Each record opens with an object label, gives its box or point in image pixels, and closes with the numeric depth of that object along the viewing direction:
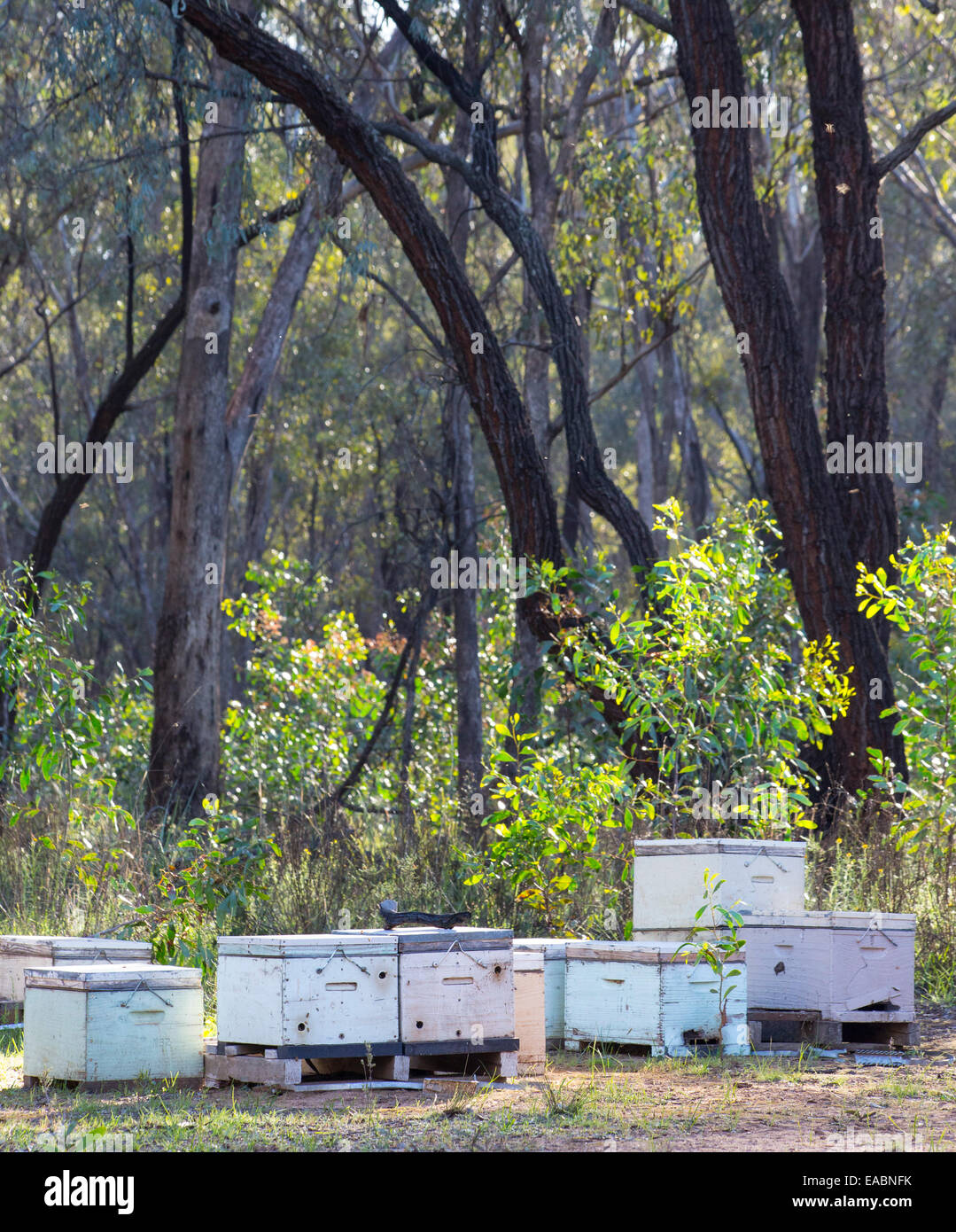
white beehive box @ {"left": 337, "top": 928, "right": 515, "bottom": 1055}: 10.71
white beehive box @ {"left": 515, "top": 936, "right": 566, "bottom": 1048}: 12.64
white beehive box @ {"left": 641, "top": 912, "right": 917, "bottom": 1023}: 12.41
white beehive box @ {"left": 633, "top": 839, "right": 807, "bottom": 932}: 12.95
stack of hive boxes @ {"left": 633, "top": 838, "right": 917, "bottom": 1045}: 12.42
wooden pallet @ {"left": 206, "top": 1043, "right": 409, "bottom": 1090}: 10.40
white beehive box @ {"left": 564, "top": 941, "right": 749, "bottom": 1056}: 11.87
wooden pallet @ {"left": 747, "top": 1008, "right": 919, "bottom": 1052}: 12.40
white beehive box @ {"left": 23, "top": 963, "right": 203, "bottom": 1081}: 10.69
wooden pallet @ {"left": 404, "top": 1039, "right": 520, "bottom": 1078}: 10.71
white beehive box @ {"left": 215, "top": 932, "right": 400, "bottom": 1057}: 10.42
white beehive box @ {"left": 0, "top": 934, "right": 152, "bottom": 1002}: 12.27
